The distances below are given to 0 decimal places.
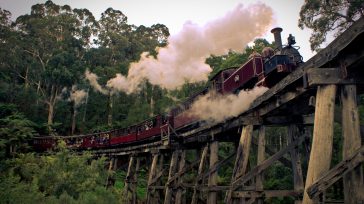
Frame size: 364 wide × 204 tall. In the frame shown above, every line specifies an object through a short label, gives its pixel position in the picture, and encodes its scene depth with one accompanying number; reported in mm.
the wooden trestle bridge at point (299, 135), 4398
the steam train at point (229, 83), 8508
